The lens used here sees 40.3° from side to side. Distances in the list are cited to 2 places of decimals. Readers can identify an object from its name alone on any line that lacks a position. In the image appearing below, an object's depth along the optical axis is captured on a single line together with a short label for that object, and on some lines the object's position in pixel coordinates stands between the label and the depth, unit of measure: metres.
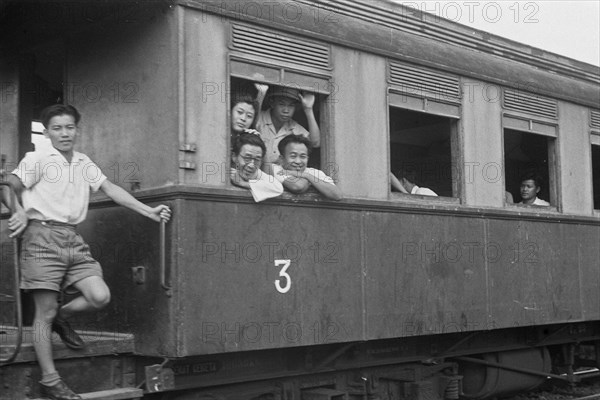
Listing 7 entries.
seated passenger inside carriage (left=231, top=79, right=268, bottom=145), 5.13
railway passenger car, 4.81
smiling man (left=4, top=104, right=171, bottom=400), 4.45
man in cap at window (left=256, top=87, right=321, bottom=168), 5.35
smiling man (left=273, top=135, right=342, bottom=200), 5.25
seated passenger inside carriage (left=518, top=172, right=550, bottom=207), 7.29
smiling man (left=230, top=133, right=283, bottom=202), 5.02
